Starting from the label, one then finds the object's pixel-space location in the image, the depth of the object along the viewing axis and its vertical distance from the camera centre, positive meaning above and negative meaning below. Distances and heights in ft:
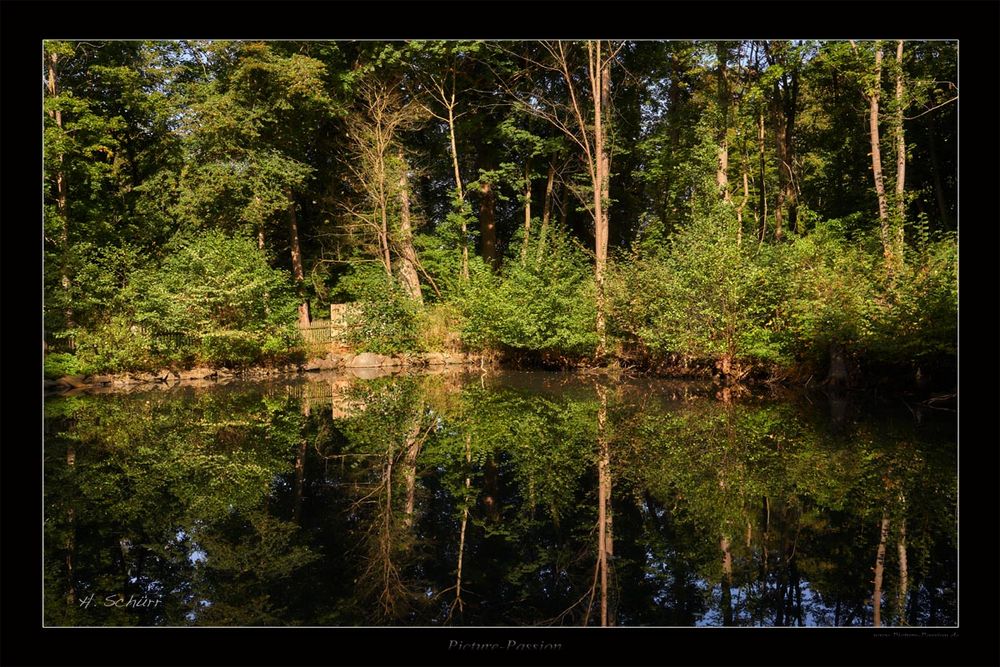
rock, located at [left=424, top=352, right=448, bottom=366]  66.90 -2.00
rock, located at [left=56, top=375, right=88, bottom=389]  52.42 -3.09
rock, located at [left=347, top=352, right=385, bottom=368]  67.97 -2.26
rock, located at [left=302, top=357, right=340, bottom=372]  66.08 -2.51
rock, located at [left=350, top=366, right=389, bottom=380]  59.80 -3.15
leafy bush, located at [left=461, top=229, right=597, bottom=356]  55.67 +2.62
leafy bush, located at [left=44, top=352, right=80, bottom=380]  52.03 -1.84
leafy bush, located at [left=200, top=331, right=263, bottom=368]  58.90 -0.79
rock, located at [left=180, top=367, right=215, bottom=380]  58.44 -2.90
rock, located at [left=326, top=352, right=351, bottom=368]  67.82 -2.04
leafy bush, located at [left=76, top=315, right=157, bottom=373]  53.88 -0.56
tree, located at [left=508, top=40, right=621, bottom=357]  62.08 +23.95
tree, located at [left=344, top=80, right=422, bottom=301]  75.36 +18.51
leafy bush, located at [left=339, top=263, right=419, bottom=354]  68.28 +1.87
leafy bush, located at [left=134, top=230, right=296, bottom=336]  57.82 +4.40
